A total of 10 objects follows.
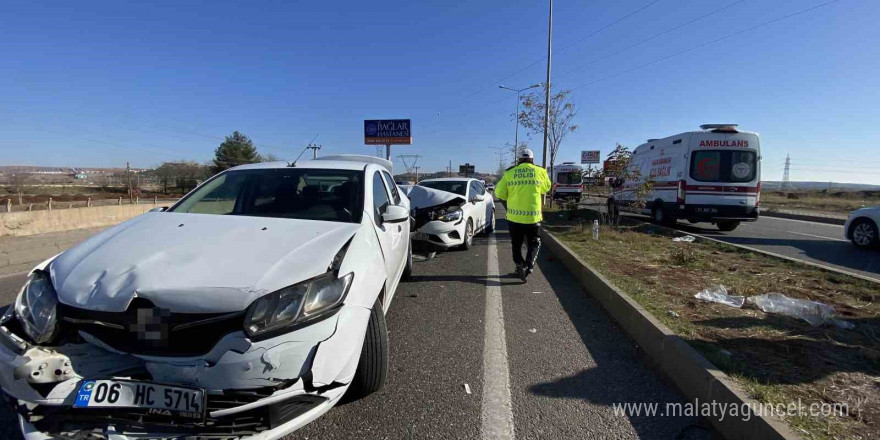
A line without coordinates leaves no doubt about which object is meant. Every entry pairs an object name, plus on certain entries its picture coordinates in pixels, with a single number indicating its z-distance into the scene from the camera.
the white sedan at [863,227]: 8.85
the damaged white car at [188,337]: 1.73
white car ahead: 7.32
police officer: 5.70
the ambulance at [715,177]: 11.25
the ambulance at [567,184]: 27.69
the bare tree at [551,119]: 23.41
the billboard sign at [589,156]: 49.17
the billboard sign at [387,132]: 36.47
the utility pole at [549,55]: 20.28
